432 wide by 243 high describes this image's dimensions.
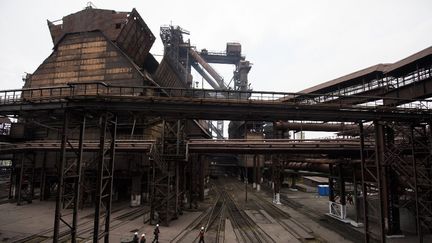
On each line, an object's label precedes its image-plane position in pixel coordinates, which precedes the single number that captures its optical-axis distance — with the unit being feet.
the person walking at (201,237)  47.52
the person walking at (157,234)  48.21
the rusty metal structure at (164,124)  43.39
